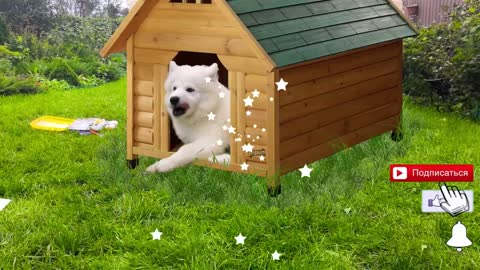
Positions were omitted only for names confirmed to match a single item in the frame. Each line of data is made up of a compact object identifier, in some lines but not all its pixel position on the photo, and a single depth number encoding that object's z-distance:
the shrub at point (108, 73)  9.36
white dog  4.61
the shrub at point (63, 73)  9.03
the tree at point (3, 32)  9.85
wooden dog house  4.32
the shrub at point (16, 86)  8.17
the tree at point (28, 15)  11.20
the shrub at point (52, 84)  8.62
